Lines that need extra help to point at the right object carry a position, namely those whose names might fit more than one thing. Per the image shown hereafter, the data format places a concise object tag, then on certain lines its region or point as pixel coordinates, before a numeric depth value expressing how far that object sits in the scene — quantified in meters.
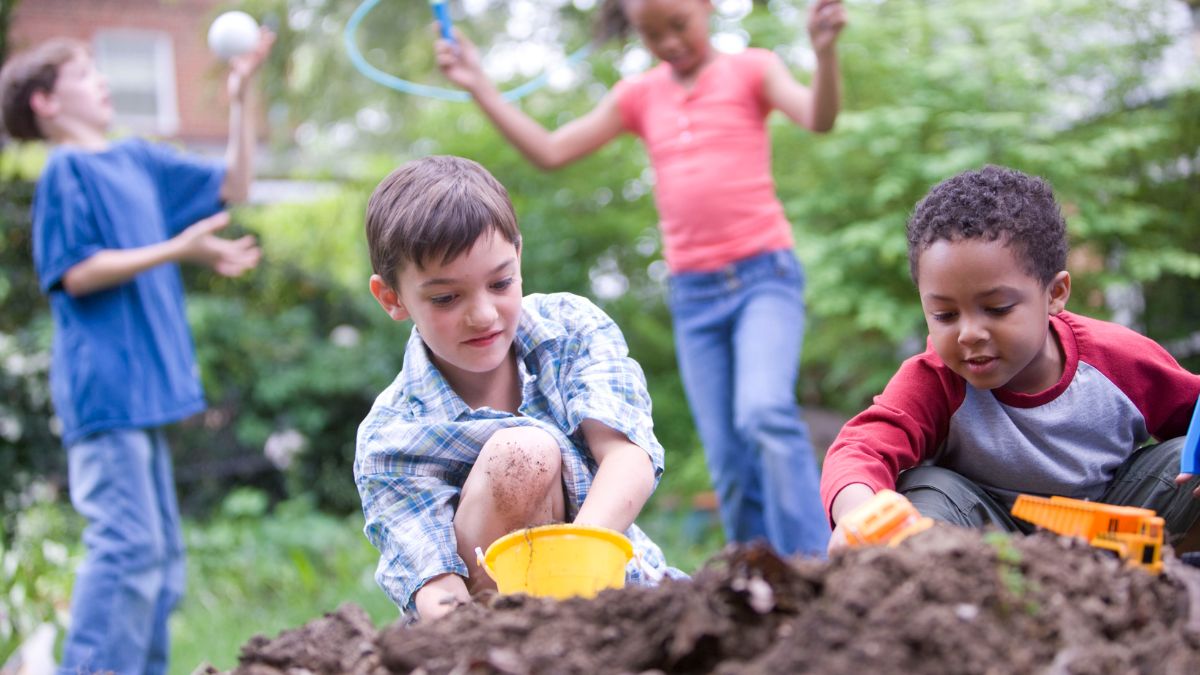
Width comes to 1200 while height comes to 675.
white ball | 4.07
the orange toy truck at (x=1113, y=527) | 1.56
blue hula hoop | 3.95
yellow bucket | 1.87
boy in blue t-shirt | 3.45
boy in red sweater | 2.12
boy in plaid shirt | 2.16
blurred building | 17.77
